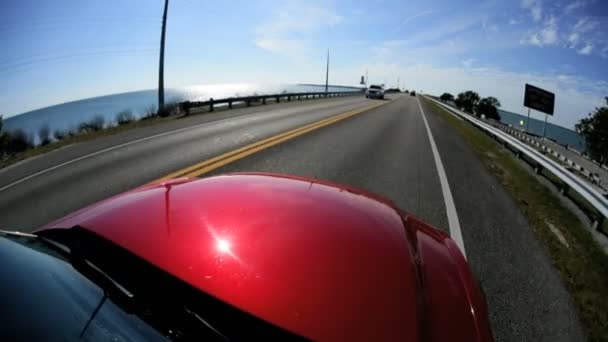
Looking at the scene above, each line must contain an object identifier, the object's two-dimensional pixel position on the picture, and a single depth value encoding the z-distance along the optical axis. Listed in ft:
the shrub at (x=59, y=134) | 49.93
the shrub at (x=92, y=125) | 53.42
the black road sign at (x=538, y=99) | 84.89
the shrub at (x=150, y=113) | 63.72
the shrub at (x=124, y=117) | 58.36
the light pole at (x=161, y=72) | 65.72
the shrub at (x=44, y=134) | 47.29
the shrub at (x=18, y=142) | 52.41
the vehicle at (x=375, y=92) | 150.92
